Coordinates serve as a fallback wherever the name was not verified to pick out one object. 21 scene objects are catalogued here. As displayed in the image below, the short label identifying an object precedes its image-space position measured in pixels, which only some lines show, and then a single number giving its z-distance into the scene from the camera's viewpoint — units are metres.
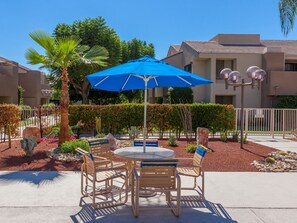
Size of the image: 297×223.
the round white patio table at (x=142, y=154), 5.67
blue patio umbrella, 5.39
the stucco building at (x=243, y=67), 23.94
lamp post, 11.20
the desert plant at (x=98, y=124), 14.42
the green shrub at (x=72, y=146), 9.48
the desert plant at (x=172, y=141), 12.31
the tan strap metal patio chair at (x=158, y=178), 4.69
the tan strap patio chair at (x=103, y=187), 5.24
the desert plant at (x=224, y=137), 13.96
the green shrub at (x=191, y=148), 10.62
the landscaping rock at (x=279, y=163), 8.30
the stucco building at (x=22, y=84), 30.06
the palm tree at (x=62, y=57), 9.85
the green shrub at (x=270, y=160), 8.81
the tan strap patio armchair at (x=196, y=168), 5.65
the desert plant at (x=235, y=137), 13.97
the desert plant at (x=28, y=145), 9.22
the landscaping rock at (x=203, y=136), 11.70
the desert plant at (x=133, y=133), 12.95
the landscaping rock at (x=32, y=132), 12.85
